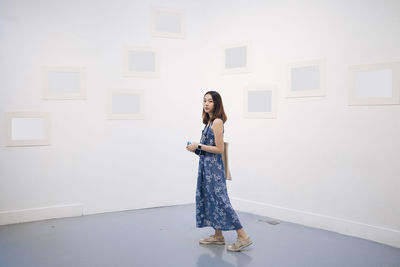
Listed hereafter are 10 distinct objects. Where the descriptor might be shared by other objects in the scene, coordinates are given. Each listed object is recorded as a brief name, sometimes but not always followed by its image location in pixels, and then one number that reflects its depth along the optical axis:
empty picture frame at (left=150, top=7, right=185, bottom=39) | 4.75
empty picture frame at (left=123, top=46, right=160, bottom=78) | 4.63
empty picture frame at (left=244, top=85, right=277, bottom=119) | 4.34
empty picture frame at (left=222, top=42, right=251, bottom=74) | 4.55
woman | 3.23
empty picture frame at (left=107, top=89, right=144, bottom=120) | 4.57
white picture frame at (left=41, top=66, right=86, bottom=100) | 4.24
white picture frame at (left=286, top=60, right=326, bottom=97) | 3.92
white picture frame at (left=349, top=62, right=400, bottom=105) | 3.43
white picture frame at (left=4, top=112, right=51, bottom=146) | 4.09
